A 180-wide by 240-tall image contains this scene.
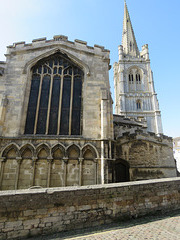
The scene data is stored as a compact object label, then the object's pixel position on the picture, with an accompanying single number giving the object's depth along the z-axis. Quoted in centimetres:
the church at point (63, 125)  741
